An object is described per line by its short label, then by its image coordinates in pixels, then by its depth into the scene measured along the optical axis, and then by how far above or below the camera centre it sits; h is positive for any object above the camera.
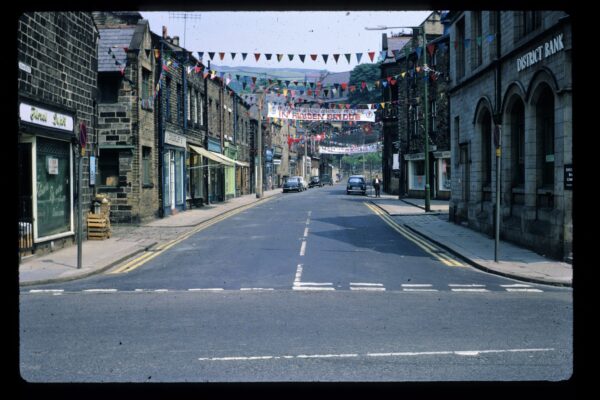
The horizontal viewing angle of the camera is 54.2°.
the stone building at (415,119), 41.22 +5.14
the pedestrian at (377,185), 48.84 -0.19
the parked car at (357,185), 54.44 -0.15
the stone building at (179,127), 28.39 +3.17
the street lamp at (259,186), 48.29 -0.16
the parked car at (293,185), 62.62 -0.12
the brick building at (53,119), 15.27 +1.92
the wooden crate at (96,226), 19.80 -1.38
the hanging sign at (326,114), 47.31 +5.88
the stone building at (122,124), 24.97 +2.61
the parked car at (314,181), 85.74 +0.40
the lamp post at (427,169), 30.19 +0.69
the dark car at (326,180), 98.23 +0.61
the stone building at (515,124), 14.48 +1.86
